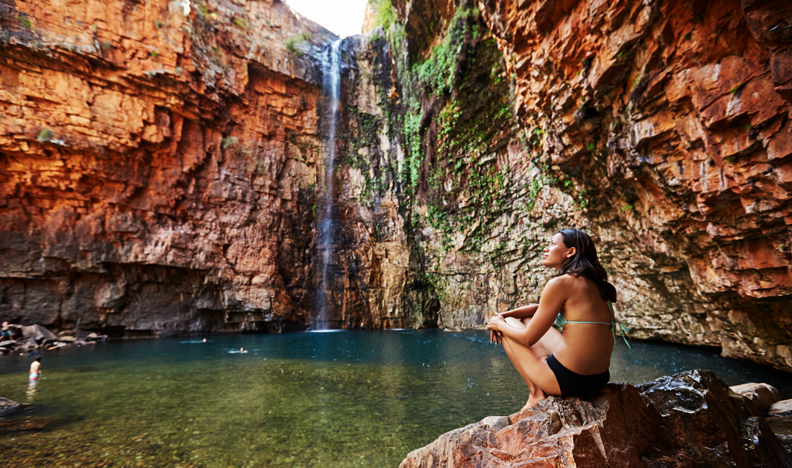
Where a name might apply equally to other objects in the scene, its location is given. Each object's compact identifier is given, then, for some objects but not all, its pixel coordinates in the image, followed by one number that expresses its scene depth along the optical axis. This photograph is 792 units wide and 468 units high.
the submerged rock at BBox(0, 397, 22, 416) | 4.73
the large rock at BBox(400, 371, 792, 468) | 1.80
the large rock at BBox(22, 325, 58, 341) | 12.53
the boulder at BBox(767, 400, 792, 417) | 3.63
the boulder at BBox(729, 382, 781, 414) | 3.72
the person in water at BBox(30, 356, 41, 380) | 6.67
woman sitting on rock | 2.13
